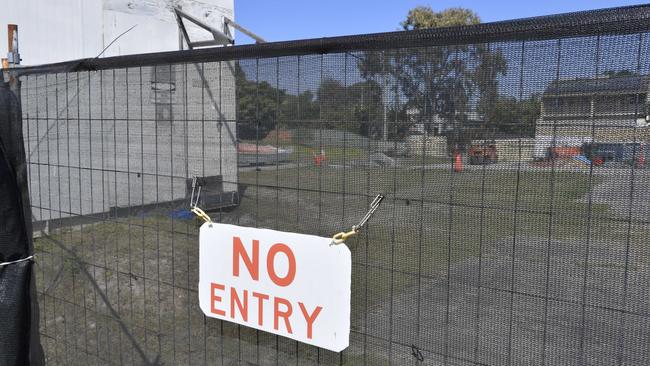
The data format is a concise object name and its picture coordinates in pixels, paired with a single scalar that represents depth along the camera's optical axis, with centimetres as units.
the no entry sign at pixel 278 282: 234
